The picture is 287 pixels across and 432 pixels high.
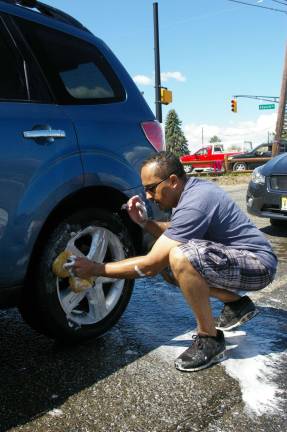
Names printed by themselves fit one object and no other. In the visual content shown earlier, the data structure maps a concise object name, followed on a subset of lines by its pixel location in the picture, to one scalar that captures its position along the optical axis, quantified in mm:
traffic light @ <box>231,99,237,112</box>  30612
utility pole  20094
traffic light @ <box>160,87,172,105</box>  14977
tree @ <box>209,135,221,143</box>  125144
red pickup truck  24492
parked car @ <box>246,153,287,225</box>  5848
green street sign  34144
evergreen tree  94688
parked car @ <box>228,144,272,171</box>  21641
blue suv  2262
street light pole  14203
